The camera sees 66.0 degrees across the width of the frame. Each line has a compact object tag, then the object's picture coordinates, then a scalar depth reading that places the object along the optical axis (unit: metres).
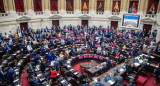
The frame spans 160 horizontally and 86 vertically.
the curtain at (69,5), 29.73
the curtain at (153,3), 23.96
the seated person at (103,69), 12.48
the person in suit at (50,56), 14.30
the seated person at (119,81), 9.12
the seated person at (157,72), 11.23
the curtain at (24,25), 23.75
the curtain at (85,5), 30.50
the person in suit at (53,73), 11.16
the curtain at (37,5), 26.15
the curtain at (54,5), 28.31
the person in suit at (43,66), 12.27
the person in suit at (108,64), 12.88
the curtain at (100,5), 29.73
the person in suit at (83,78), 10.63
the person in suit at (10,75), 10.40
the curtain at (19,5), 22.98
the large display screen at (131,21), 25.62
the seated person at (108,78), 10.05
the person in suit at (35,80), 9.76
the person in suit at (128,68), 11.52
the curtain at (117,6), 28.23
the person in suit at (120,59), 14.14
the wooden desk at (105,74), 10.71
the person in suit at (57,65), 12.55
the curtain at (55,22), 29.01
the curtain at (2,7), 20.38
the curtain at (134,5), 26.50
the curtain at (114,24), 28.99
